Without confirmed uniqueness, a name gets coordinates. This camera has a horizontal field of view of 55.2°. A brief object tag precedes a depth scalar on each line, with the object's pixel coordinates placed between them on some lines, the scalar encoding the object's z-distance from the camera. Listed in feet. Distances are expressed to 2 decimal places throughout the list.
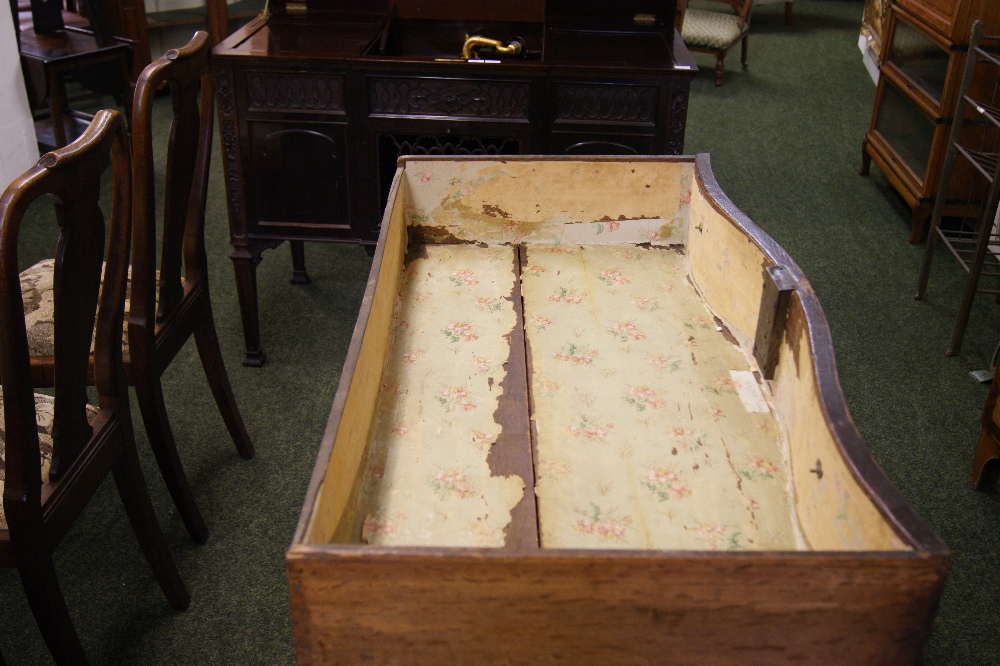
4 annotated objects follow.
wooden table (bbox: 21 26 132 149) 11.78
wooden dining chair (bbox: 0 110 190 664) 4.62
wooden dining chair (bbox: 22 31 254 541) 5.93
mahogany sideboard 8.10
